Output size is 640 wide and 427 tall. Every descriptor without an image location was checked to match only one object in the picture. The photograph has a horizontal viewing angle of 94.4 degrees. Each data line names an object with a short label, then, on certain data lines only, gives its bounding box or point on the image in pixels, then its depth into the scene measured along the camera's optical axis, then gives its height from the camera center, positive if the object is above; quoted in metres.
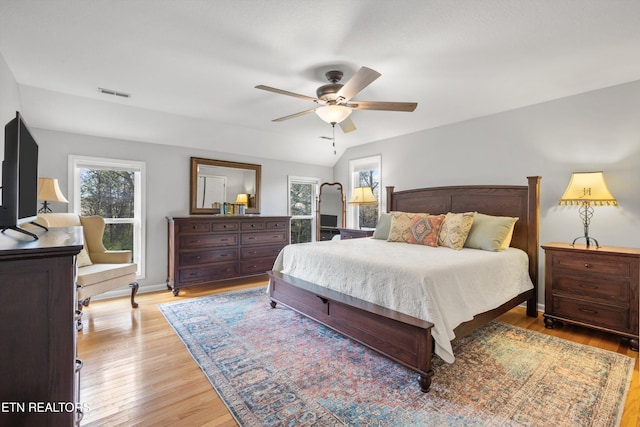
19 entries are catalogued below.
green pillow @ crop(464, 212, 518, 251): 3.19 -0.23
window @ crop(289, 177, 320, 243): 5.97 +0.05
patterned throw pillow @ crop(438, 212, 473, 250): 3.25 -0.20
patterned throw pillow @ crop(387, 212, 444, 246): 3.49 -0.20
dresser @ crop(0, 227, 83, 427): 1.02 -0.46
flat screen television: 1.27 +0.15
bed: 2.02 -0.73
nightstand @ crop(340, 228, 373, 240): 4.90 -0.39
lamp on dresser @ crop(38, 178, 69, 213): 3.07 +0.17
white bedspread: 2.09 -0.55
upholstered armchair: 2.94 -0.65
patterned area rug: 1.73 -1.18
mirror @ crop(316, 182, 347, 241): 6.06 +0.01
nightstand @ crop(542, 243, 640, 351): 2.56 -0.69
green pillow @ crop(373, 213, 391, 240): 4.04 -0.23
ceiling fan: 2.60 +1.00
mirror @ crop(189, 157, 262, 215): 4.66 +0.39
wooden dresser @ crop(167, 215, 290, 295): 4.09 -0.56
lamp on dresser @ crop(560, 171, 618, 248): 2.80 +0.21
